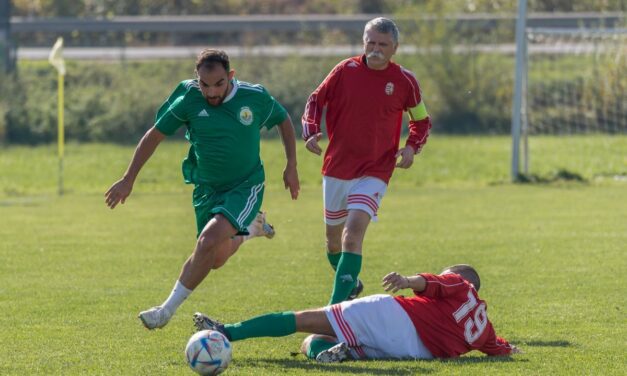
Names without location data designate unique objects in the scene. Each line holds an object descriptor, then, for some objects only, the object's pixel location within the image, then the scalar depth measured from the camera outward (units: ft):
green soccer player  55.21
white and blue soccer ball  46.24
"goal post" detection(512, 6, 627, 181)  143.64
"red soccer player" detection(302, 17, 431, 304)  60.75
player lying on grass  50.65
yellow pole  138.55
